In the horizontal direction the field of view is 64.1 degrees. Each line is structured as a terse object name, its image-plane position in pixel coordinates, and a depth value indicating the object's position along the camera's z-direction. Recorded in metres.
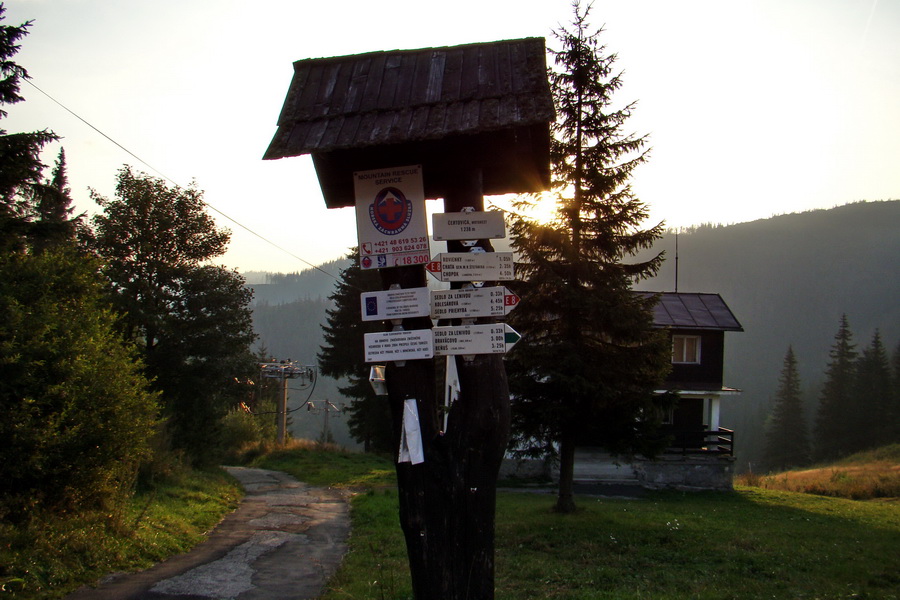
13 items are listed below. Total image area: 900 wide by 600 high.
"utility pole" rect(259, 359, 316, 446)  41.81
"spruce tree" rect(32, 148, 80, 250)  14.30
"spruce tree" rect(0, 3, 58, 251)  13.71
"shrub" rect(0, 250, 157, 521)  10.23
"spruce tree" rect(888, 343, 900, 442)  63.09
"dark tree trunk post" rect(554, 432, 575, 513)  17.44
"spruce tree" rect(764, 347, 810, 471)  73.38
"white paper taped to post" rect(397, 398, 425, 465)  5.04
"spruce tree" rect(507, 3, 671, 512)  16.61
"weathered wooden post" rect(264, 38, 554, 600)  5.05
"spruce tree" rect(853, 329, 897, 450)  65.25
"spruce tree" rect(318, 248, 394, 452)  41.41
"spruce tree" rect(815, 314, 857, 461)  67.12
